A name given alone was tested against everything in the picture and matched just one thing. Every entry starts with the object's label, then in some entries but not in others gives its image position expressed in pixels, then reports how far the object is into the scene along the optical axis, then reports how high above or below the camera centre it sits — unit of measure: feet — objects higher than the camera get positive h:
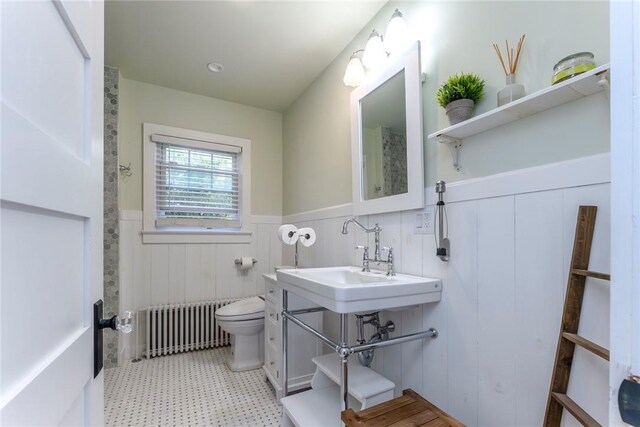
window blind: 9.19 +0.99
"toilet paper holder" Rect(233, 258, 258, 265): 9.87 -1.53
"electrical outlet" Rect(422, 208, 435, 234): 4.78 -0.11
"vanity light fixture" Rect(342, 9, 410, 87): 5.32 +3.24
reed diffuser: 3.53 +1.69
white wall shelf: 2.80 +1.22
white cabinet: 6.52 -3.02
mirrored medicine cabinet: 4.99 +1.47
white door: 1.16 +0.03
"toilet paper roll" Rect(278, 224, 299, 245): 7.30 -0.47
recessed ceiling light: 8.05 +4.13
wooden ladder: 2.91 -1.08
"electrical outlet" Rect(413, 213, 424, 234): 4.96 -0.18
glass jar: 2.90 +1.49
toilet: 7.76 -3.09
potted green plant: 4.01 +1.66
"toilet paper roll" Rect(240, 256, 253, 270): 9.75 -1.58
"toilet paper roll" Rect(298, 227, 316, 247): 7.27 -0.52
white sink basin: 3.91 -1.12
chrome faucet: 5.50 -0.76
